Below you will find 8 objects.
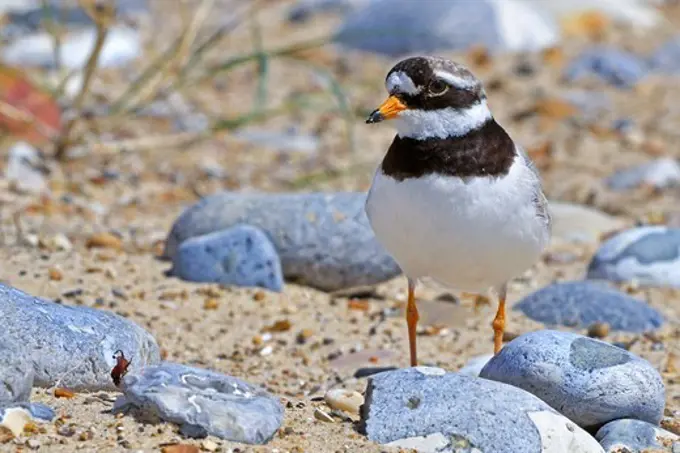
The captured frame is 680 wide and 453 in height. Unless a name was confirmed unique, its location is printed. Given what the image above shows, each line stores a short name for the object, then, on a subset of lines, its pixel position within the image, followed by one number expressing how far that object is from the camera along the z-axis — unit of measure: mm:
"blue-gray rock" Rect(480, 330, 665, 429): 7480
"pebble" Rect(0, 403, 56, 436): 6500
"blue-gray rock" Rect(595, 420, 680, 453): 7312
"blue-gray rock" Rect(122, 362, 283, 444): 6652
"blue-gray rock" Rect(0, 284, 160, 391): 7241
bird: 7855
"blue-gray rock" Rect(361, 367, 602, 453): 6781
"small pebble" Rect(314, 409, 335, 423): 7344
